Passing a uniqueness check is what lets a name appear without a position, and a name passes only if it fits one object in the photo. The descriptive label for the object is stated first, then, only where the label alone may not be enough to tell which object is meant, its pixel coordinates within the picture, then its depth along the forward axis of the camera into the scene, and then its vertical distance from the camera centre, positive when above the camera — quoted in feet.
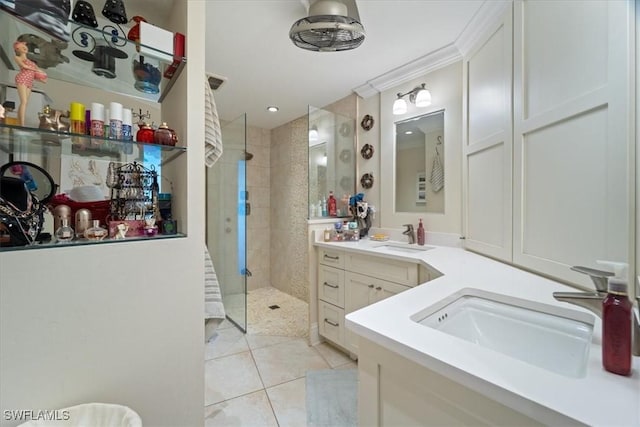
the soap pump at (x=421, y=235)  7.44 -0.74
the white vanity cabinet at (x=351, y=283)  5.99 -1.92
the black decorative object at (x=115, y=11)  3.36 +2.57
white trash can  2.55 -2.06
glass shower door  8.66 -0.39
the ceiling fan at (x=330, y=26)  4.60 +3.30
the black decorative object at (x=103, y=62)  3.26 +1.89
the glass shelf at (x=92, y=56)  2.79 +1.90
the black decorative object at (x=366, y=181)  8.98 +0.99
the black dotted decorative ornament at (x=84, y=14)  3.06 +2.30
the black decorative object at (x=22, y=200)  2.49 +0.09
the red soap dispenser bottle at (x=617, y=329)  1.73 -0.81
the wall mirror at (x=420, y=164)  7.38 +1.35
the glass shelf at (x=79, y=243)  2.47 -0.36
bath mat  4.98 -4.01
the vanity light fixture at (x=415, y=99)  7.14 +3.10
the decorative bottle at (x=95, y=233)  2.93 -0.27
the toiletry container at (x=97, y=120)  3.00 +1.02
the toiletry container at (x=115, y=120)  3.10 +1.05
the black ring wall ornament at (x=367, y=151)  8.95 +2.00
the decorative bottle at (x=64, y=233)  2.80 -0.26
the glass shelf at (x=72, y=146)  2.75 +0.77
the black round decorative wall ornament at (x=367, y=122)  8.89 +2.98
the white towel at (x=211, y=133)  4.25 +1.26
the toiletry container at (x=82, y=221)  3.01 -0.14
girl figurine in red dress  2.63 +1.37
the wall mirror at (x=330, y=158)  8.68 +1.77
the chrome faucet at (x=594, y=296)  2.06 -0.71
